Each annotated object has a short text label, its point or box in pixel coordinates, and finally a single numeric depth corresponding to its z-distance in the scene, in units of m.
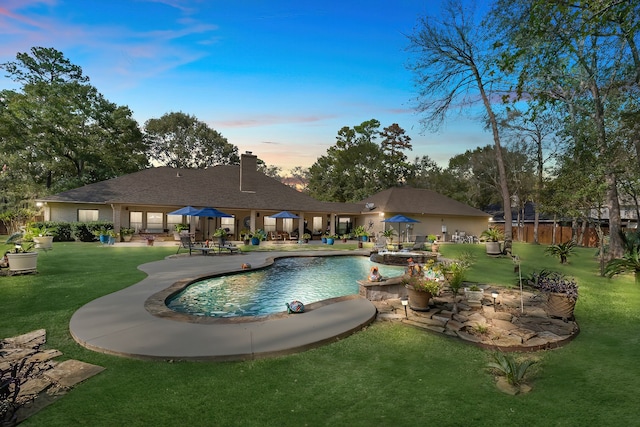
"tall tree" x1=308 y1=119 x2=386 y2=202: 43.81
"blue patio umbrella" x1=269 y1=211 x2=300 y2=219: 23.96
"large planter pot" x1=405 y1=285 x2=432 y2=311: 6.63
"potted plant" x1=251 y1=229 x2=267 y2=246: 22.27
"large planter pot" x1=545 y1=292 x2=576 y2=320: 6.30
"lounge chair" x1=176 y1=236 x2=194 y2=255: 15.93
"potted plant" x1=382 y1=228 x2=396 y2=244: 23.79
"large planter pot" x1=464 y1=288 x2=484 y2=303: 7.33
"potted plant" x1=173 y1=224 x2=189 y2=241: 22.93
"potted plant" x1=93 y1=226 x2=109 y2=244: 20.31
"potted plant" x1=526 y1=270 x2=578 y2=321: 6.30
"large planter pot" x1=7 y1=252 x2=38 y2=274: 9.44
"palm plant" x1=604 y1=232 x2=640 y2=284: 10.22
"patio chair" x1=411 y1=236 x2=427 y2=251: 19.13
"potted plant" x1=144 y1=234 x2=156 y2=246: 20.19
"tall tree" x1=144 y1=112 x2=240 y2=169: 44.31
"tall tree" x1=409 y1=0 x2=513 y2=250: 18.45
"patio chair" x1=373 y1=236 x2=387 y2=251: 18.21
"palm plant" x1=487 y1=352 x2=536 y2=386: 3.75
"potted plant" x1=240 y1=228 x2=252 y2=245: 22.52
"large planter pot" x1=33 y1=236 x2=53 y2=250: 15.79
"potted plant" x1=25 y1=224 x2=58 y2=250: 15.80
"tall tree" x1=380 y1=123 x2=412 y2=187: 45.78
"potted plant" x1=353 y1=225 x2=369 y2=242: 26.77
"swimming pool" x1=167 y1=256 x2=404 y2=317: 7.69
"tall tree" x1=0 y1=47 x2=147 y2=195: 27.50
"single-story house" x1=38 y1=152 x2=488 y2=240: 22.69
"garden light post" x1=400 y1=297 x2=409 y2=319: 6.45
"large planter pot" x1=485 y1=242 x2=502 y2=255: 17.39
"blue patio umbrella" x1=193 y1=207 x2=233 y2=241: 19.45
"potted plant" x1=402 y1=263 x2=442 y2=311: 6.59
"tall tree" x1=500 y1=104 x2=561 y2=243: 29.15
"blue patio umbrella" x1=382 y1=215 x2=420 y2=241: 24.33
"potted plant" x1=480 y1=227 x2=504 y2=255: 17.43
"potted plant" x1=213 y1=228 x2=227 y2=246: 17.83
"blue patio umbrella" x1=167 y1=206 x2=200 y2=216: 19.51
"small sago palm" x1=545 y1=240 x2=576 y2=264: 14.52
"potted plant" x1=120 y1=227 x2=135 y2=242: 21.41
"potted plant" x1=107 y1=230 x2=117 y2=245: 19.62
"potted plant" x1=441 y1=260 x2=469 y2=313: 7.61
